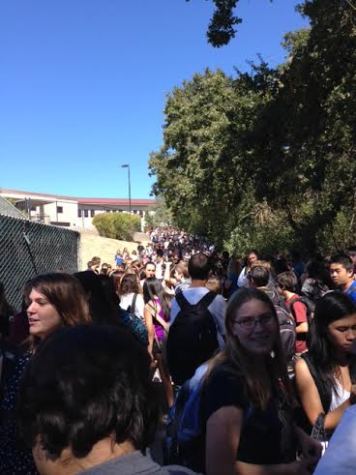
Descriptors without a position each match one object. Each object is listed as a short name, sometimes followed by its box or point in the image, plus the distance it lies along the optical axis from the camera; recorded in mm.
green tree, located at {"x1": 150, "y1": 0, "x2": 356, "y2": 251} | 12344
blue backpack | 2381
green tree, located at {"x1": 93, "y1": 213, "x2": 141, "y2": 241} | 61191
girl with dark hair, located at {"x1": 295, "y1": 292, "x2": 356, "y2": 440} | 2807
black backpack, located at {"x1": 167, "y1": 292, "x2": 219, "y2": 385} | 4250
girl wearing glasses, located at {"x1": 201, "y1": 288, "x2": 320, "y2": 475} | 2162
